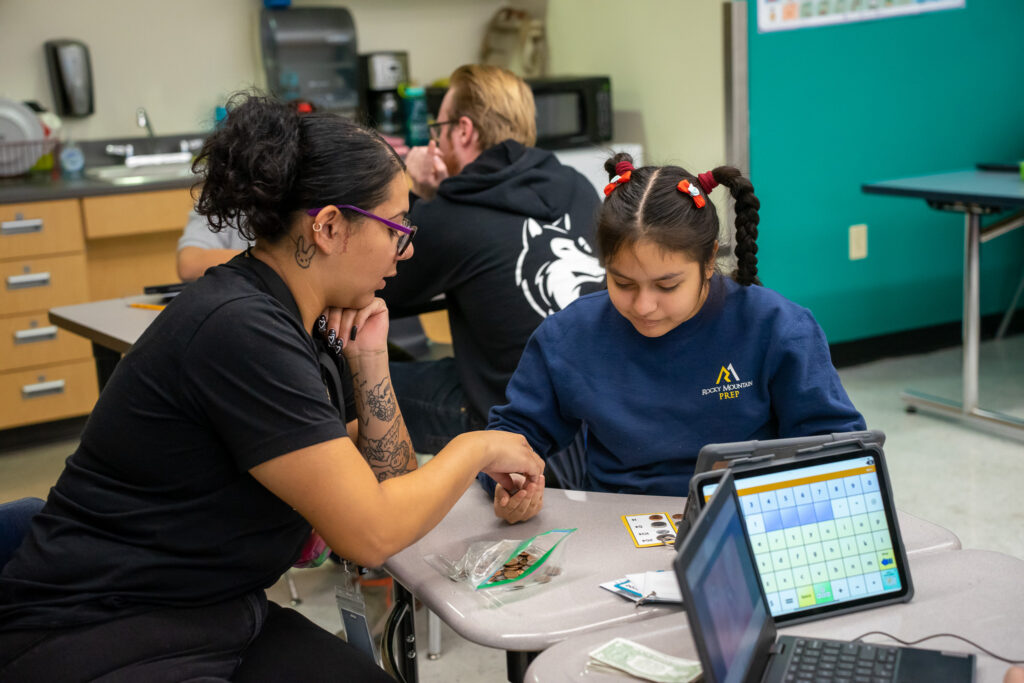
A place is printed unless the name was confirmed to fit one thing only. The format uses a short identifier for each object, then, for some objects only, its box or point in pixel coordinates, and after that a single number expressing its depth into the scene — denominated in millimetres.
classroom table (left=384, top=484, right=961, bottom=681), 1130
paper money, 1007
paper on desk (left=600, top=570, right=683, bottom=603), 1165
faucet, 4168
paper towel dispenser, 4266
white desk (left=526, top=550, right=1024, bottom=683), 1041
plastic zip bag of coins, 1220
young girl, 1472
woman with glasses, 1176
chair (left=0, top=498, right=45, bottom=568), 1347
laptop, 854
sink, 3828
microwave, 4055
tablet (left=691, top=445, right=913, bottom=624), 1106
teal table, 3293
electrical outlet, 4070
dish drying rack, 3826
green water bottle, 4324
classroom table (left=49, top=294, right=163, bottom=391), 2242
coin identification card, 1310
